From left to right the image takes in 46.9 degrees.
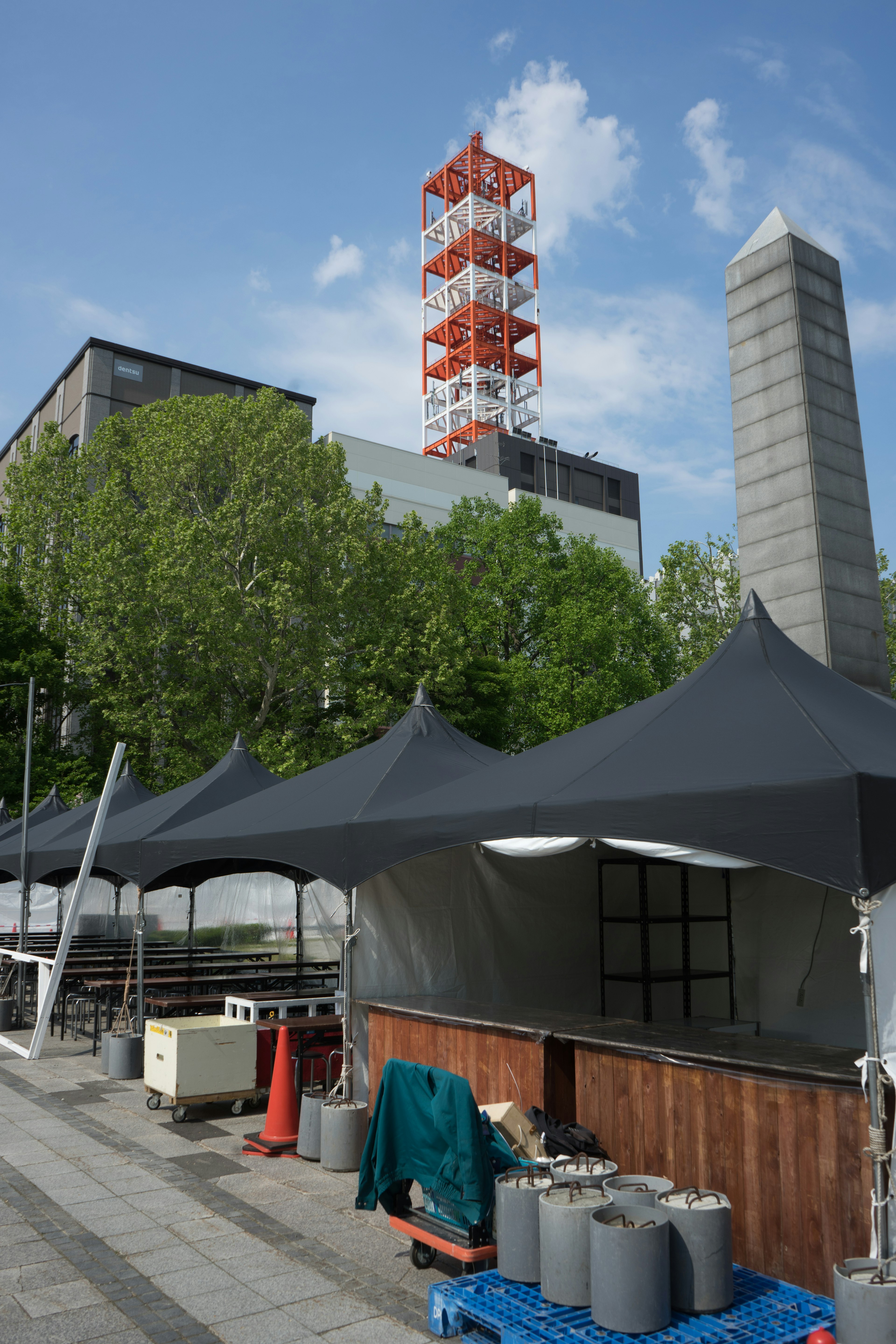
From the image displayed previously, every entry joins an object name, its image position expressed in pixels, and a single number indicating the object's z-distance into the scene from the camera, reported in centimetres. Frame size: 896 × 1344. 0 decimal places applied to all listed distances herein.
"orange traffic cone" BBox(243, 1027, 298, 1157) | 862
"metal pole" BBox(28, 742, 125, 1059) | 1392
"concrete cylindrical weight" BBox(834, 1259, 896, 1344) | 425
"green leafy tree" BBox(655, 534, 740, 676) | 3856
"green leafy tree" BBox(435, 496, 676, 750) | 3659
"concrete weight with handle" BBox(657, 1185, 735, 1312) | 470
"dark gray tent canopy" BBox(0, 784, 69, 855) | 2617
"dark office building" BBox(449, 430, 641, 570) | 7550
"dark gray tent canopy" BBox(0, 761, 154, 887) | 1731
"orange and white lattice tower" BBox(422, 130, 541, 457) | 8225
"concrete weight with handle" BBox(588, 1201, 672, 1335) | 452
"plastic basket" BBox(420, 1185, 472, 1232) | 577
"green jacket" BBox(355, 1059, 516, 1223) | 561
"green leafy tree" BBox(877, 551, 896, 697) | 3775
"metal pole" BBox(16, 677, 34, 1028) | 1725
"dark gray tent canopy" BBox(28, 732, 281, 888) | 1353
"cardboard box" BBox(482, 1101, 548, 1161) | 618
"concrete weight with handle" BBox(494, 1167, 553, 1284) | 518
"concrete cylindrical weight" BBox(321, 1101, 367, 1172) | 801
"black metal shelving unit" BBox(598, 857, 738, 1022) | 1159
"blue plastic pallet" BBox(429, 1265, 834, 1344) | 448
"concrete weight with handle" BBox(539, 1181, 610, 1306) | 486
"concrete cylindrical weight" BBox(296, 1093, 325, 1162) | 830
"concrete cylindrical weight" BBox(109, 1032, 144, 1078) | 1252
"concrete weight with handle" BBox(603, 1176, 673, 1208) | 512
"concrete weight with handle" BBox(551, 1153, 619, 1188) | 545
